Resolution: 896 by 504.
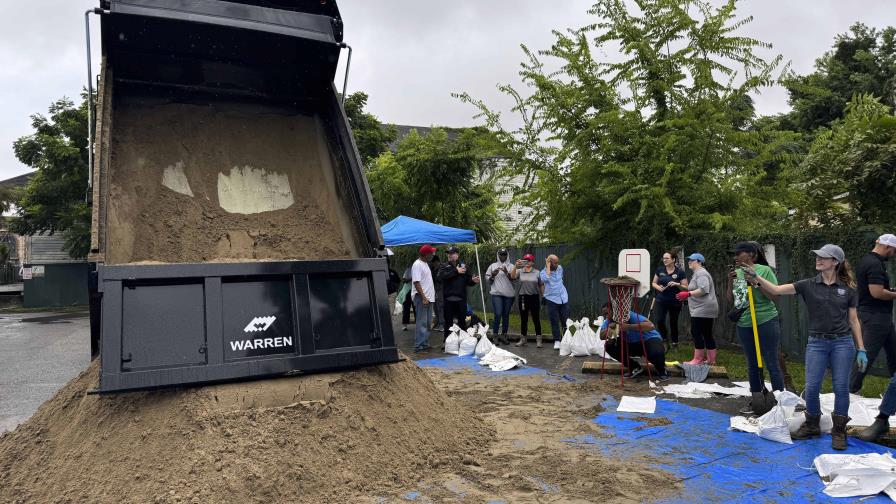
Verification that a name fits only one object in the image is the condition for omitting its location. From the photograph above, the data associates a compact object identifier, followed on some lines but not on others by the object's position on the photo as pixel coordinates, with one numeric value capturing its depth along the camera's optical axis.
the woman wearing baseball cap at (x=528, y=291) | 11.61
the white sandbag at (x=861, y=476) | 4.14
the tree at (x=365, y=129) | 29.91
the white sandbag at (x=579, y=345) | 10.11
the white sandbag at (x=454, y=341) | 10.77
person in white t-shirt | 11.07
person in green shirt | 6.03
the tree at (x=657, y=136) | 10.80
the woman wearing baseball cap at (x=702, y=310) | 8.26
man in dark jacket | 11.52
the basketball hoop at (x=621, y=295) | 7.78
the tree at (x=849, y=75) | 22.50
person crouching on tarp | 8.00
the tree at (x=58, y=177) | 26.02
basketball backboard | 8.48
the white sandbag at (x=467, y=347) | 10.52
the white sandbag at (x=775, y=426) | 5.30
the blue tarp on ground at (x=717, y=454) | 4.29
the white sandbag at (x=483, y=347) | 10.20
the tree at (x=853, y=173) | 8.52
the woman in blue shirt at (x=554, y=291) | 11.23
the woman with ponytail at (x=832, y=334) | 5.14
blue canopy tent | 13.53
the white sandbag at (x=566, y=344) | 10.25
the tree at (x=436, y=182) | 17.61
